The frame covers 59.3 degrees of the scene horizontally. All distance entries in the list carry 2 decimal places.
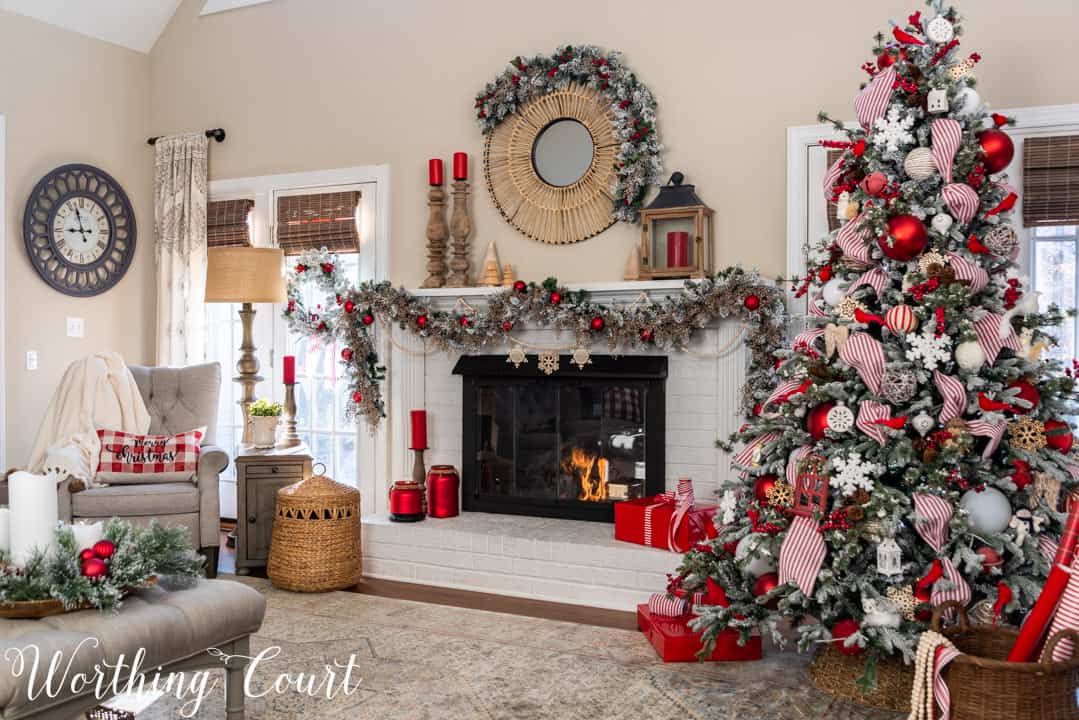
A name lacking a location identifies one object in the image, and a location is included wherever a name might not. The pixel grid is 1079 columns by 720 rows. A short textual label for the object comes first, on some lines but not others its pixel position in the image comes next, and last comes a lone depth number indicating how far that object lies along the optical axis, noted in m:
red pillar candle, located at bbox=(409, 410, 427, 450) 4.73
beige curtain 5.58
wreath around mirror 4.42
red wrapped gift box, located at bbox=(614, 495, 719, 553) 3.90
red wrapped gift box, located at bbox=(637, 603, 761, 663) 3.30
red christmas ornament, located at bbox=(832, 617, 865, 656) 2.90
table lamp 4.86
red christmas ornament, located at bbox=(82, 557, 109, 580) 2.37
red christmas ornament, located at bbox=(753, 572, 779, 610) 3.07
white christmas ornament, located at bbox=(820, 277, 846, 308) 3.18
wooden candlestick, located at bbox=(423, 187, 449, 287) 4.83
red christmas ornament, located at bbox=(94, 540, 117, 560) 2.43
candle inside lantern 4.30
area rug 2.87
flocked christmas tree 2.86
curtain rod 5.52
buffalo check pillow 4.39
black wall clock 5.23
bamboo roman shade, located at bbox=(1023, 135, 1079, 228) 3.75
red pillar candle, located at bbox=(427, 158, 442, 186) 4.80
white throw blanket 4.58
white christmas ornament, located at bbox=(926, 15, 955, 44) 3.10
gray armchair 4.18
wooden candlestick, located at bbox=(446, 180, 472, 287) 4.82
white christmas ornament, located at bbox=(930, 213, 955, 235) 2.97
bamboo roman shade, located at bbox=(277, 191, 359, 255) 5.14
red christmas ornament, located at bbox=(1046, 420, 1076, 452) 3.00
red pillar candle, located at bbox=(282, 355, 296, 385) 4.83
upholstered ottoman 2.09
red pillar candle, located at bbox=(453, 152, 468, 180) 4.79
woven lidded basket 4.17
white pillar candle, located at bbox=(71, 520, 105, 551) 2.47
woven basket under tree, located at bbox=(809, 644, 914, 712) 2.90
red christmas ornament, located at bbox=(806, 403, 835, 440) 3.06
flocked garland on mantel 4.09
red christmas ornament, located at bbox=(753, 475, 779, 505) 3.16
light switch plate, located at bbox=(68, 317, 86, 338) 5.40
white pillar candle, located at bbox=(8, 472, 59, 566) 2.42
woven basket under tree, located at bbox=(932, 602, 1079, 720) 2.27
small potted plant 4.73
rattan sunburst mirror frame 4.55
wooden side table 4.51
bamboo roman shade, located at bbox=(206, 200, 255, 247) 5.43
